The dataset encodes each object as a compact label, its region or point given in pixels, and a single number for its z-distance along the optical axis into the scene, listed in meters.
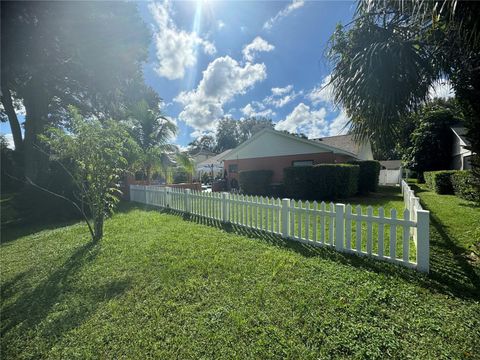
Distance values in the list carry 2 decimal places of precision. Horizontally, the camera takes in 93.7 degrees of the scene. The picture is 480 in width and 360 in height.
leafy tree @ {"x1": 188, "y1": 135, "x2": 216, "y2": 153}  73.89
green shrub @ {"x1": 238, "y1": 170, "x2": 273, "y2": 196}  15.85
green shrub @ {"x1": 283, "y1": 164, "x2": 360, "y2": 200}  11.20
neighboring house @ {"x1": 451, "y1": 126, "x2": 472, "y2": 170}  15.76
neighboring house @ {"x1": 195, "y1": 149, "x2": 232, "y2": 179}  26.78
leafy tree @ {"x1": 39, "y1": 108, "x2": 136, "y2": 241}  5.61
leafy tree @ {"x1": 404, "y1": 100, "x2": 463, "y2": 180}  20.27
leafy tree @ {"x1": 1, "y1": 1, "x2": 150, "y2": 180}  10.50
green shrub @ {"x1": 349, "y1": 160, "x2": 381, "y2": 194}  13.88
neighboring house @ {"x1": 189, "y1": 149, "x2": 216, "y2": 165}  45.00
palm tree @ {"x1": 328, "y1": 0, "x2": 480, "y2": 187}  3.47
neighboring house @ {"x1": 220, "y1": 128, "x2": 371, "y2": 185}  15.35
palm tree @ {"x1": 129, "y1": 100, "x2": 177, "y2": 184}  14.58
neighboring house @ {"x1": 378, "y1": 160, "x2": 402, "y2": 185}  23.85
